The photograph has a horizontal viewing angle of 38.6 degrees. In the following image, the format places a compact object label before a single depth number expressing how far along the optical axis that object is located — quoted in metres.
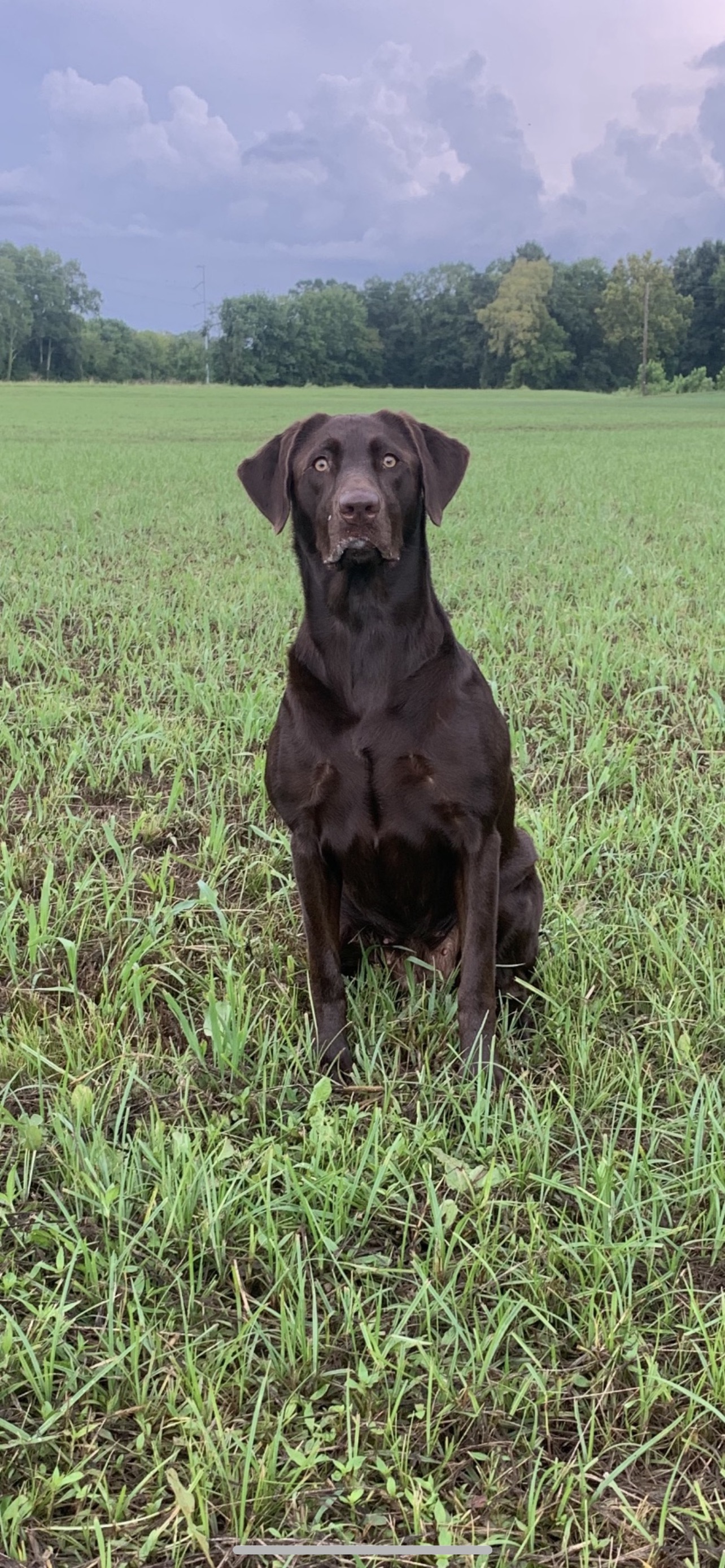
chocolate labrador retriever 2.20
